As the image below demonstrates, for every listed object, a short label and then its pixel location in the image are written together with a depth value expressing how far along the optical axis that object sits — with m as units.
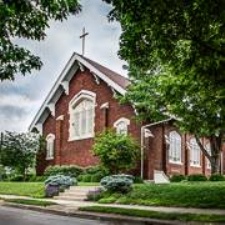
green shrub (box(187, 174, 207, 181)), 16.12
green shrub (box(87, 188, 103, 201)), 12.64
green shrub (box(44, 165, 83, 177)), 19.62
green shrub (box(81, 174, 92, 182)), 17.70
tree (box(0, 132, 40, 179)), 21.66
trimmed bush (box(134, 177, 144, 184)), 15.81
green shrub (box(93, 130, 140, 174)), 17.07
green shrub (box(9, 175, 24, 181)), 21.57
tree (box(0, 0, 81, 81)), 5.60
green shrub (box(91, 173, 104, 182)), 17.37
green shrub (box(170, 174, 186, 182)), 16.89
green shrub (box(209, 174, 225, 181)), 15.56
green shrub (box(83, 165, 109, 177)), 17.91
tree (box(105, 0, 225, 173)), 6.75
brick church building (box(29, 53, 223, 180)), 19.10
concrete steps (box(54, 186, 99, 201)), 13.33
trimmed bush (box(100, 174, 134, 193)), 12.51
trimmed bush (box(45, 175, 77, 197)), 14.34
